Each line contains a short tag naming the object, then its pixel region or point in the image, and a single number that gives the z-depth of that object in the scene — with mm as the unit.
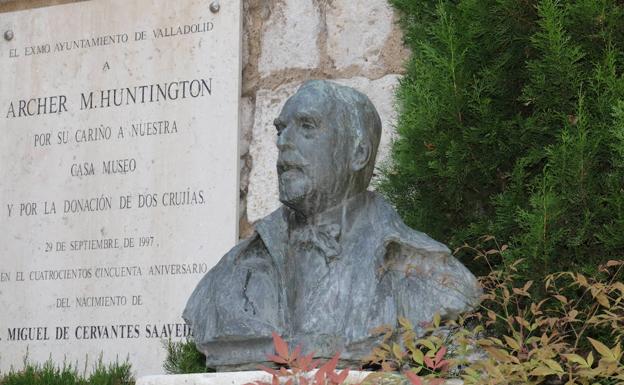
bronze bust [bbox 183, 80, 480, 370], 4145
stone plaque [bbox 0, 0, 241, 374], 5957
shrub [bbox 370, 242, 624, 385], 3250
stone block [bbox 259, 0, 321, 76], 6102
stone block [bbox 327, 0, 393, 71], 5973
